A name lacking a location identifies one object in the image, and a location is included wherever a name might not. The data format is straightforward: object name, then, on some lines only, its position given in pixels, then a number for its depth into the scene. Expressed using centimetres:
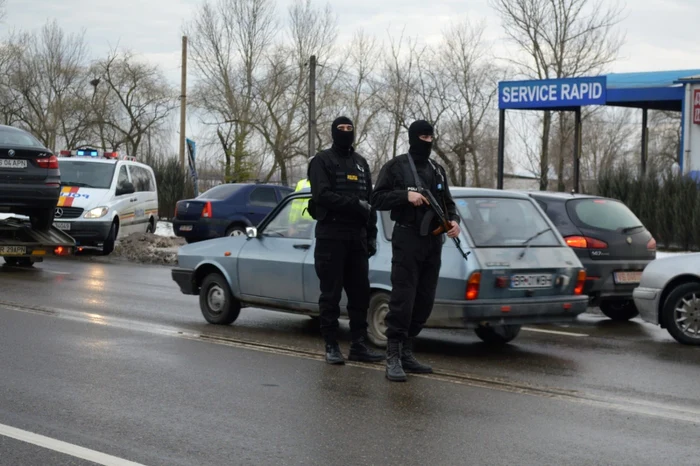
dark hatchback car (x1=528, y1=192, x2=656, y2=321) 1124
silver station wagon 847
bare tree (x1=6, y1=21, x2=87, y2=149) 6375
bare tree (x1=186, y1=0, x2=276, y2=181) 5659
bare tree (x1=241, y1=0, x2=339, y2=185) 5584
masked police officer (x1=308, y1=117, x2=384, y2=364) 771
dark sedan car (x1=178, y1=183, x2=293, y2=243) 2203
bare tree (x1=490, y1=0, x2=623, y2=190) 4231
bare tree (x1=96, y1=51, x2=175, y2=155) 6725
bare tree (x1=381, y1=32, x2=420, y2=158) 5384
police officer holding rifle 731
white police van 1975
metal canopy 2800
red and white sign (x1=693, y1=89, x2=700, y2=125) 2689
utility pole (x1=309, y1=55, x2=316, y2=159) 3119
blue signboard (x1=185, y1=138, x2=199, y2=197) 3553
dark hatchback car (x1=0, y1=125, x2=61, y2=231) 1501
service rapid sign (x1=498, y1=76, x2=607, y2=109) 2791
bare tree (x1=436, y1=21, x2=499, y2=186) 5109
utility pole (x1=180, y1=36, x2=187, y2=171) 4049
